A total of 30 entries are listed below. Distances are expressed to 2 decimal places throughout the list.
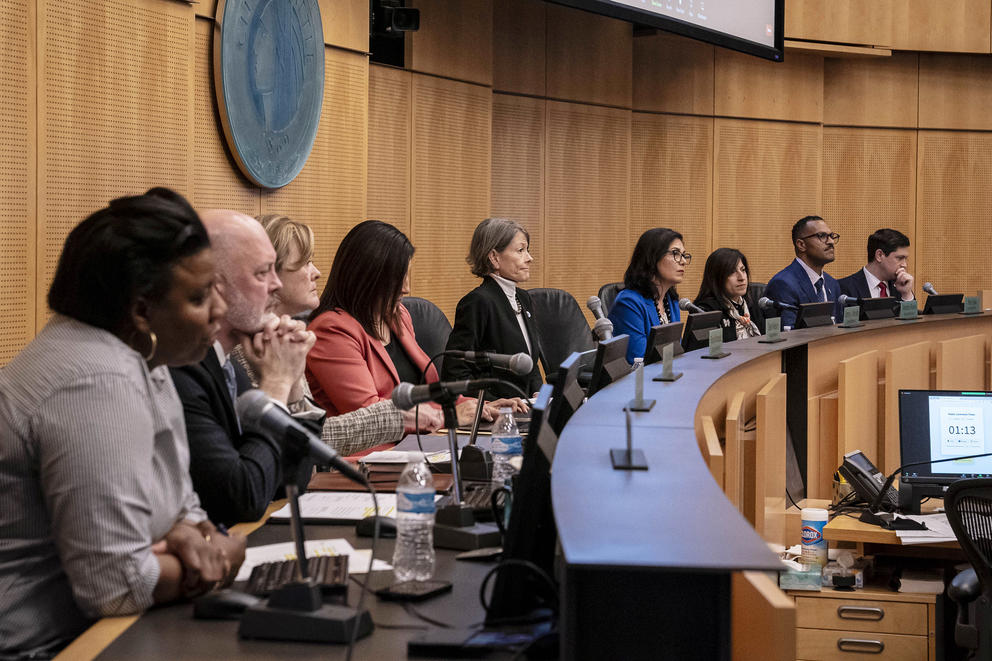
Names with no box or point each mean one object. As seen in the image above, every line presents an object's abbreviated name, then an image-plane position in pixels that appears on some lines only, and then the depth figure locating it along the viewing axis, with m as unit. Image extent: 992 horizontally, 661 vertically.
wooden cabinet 6.73
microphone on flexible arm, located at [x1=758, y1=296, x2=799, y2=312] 11.23
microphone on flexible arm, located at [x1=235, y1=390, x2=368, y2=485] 3.04
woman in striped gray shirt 2.89
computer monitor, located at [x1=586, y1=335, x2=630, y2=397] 5.07
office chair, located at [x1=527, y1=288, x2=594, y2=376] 10.36
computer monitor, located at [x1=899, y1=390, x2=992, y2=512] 7.63
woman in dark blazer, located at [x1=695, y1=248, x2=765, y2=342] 11.41
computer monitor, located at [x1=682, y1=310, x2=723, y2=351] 8.19
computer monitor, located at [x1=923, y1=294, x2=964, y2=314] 12.33
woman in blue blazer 10.26
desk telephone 7.47
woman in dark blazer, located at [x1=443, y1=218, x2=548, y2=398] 8.93
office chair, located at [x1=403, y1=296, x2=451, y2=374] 8.53
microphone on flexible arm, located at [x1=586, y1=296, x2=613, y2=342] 6.97
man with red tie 14.47
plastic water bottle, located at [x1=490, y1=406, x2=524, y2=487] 5.13
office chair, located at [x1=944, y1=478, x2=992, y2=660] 5.91
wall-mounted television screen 13.58
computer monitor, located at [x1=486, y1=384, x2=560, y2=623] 2.90
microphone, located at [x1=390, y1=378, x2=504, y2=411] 4.03
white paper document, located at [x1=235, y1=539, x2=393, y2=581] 3.61
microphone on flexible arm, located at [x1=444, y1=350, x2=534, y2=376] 4.68
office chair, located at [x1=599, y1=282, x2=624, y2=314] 11.85
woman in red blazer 6.64
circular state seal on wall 9.11
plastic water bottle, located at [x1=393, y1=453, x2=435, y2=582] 3.57
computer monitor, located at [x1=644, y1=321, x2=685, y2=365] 6.87
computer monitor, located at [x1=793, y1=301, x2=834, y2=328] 10.48
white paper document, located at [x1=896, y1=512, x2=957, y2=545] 6.80
